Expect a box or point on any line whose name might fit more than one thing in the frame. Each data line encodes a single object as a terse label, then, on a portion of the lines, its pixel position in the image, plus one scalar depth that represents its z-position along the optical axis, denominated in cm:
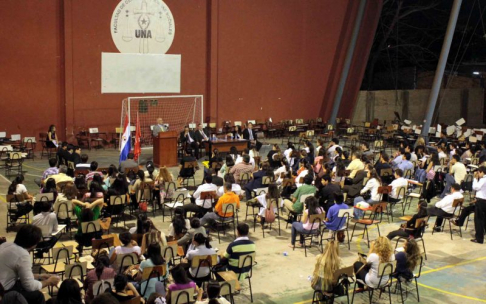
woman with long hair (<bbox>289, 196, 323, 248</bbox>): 1071
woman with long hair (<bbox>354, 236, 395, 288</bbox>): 845
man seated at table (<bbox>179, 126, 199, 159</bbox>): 2008
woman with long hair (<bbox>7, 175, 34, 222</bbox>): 1149
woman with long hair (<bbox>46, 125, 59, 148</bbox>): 1931
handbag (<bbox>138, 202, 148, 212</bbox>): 1292
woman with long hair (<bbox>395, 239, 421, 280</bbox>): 883
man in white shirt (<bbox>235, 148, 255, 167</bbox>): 1531
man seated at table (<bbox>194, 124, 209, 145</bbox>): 2088
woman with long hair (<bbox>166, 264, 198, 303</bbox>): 728
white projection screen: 2212
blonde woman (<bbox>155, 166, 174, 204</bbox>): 1311
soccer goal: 2294
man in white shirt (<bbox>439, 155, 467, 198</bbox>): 1434
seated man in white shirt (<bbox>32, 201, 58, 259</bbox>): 960
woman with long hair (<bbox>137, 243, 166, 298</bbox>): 776
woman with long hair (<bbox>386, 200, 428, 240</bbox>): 1062
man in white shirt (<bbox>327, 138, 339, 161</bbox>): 1755
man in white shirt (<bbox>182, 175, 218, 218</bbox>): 1209
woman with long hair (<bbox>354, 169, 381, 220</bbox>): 1286
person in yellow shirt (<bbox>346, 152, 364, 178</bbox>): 1477
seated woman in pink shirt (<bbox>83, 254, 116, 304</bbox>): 744
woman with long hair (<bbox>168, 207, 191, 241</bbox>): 964
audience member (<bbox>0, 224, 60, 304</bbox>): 613
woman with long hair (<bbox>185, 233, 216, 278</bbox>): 841
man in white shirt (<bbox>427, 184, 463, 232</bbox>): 1211
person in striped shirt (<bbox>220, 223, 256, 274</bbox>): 876
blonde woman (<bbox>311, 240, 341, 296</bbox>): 804
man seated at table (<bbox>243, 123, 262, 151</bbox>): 2153
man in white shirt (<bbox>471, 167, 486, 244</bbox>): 1202
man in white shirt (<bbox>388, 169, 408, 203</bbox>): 1307
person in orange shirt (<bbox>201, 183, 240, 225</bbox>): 1155
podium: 1856
